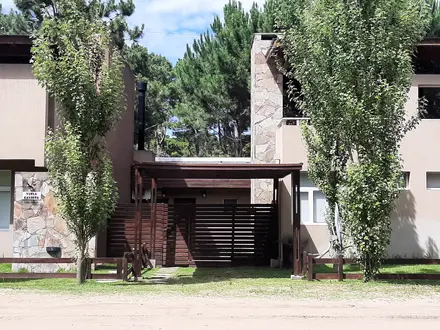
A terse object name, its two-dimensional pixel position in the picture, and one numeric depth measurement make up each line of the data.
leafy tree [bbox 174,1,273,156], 28.31
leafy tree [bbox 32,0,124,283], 12.04
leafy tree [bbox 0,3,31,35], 29.22
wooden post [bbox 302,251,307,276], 13.60
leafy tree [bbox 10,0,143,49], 28.23
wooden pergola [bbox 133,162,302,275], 13.75
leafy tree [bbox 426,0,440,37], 23.91
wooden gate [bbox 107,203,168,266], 17.45
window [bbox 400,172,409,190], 16.95
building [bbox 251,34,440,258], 16.81
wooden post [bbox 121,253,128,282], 12.81
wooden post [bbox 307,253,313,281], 13.05
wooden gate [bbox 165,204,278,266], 17.36
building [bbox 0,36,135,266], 15.17
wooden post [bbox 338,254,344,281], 13.02
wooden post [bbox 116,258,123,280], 12.91
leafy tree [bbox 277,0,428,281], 12.43
